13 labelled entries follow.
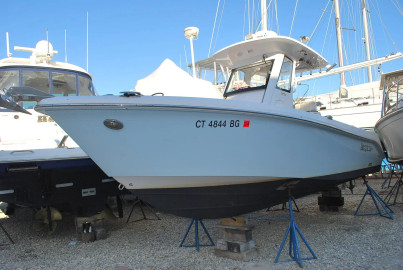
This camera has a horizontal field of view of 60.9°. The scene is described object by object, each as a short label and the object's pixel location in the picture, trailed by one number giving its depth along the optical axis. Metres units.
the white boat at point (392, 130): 5.77
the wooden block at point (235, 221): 4.21
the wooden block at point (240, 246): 4.02
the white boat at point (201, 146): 3.43
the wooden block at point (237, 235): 4.10
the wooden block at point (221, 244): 4.18
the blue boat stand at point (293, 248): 3.86
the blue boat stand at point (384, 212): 5.71
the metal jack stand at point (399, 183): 6.99
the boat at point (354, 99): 12.77
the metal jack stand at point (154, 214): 6.73
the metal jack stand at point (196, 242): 4.53
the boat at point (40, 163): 4.99
